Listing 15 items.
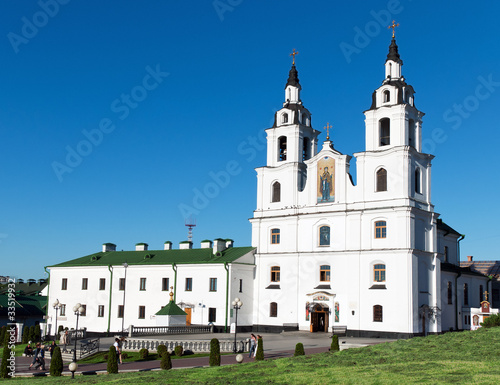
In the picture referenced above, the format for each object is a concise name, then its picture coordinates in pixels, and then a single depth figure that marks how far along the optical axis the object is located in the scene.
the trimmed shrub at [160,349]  29.32
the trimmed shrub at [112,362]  24.86
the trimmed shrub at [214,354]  25.92
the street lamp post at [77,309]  36.94
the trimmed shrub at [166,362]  25.31
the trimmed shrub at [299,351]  27.64
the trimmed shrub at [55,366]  25.42
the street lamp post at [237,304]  35.22
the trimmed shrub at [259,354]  27.19
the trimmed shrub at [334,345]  29.90
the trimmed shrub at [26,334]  48.88
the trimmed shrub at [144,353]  31.46
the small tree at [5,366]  25.06
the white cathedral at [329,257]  44.50
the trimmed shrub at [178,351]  32.06
